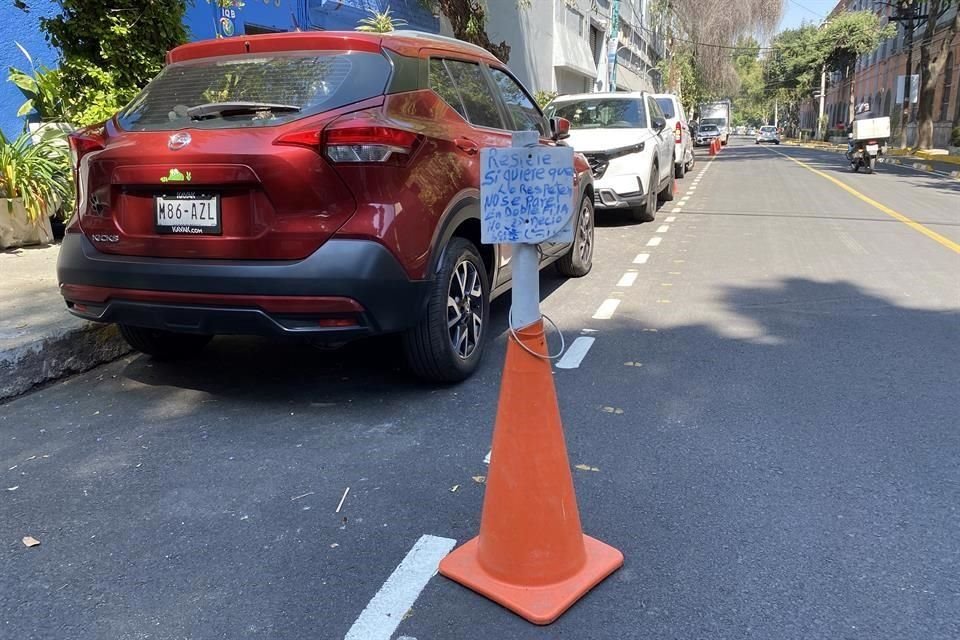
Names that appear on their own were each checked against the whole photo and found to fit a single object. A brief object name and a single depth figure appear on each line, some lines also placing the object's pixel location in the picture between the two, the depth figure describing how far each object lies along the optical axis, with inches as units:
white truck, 2071.9
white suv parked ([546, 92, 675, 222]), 403.9
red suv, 140.6
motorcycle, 864.3
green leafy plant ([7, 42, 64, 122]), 307.6
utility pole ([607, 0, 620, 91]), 976.3
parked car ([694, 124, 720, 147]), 1834.0
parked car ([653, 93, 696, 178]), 688.4
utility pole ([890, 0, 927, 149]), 1352.1
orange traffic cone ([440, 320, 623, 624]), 99.6
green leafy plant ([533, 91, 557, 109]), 783.1
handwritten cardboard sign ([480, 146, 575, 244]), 99.2
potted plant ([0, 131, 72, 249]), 268.7
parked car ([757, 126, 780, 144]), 2578.7
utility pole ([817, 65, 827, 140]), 2495.3
